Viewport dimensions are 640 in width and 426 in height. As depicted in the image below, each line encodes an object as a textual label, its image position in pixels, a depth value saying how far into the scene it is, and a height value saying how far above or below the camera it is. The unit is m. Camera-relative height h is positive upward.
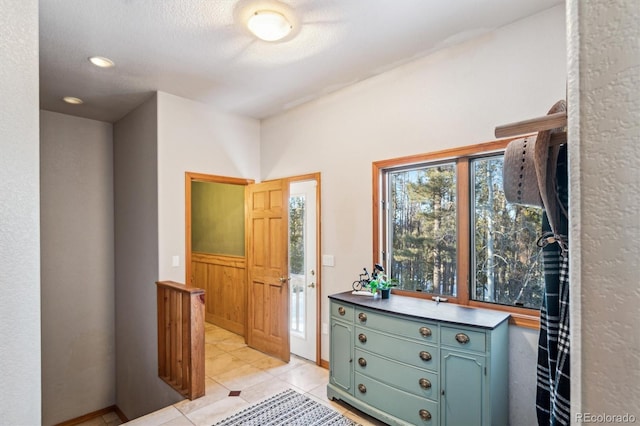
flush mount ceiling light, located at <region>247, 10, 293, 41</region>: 2.20 +1.28
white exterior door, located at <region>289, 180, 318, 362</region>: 3.83 -0.67
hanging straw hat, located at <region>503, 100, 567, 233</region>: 0.88 +0.11
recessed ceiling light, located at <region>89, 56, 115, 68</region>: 2.82 +1.32
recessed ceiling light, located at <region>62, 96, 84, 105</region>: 3.70 +1.28
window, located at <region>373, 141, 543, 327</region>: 2.40 -0.16
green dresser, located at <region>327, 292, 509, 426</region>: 2.08 -1.04
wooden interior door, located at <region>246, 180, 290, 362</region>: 3.80 -0.67
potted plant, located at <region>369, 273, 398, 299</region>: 2.85 -0.62
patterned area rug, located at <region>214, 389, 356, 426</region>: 2.57 -1.63
